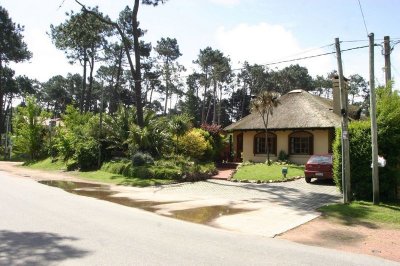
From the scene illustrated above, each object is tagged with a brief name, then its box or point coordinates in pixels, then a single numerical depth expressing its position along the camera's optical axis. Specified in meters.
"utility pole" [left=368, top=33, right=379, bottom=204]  13.35
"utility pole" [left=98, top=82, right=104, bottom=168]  27.94
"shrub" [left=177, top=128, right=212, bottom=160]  29.41
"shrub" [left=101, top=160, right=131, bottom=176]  24.83
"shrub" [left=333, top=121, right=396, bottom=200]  14.04
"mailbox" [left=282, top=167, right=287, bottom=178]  21.86
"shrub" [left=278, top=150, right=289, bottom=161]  29.27
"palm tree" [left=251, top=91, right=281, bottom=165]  28.16
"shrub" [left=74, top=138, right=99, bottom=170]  28.80
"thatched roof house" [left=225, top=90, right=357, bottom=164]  27.84
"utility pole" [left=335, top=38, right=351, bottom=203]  13.92
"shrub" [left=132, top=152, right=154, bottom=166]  24.62
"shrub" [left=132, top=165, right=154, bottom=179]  22.89
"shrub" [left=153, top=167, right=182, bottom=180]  22.36
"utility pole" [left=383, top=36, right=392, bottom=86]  16.53
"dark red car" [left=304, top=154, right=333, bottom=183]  19.75
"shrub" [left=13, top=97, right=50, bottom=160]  38.84
